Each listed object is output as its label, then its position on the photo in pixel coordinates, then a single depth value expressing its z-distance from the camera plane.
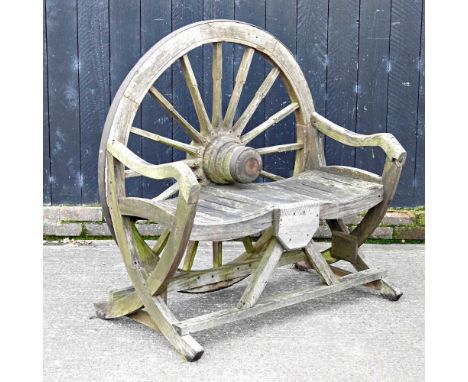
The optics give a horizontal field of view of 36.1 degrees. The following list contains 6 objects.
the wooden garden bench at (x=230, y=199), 2.78
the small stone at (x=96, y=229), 4.21
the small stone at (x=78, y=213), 4.18
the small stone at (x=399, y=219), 4.24
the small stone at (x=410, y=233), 4.25
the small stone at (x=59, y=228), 4.19
